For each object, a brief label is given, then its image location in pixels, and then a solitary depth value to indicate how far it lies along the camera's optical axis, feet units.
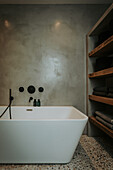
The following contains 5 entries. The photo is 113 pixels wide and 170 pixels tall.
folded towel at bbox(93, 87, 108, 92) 6.52
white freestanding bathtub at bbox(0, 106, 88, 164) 4.76
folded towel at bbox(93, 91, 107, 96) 6.55
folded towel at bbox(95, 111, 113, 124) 5.95
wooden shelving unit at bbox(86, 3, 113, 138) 5.92
